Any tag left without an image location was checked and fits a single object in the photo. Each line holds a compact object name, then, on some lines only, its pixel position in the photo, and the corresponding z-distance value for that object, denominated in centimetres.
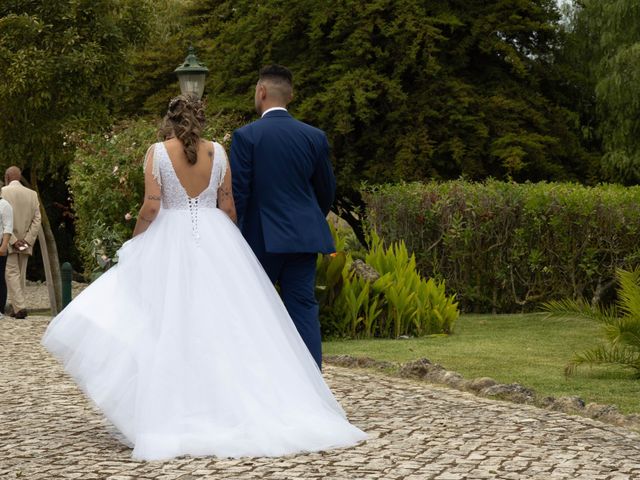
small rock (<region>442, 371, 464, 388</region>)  934
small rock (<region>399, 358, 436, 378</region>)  983
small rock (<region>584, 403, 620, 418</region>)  782
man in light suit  1748
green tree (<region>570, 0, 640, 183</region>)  3025
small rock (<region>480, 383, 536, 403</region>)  853
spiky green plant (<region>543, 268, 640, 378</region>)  957
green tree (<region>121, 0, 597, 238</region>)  2838
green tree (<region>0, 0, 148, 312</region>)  2352
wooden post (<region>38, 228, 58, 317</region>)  2270
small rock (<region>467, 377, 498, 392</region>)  903
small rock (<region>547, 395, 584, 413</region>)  812
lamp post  1703
